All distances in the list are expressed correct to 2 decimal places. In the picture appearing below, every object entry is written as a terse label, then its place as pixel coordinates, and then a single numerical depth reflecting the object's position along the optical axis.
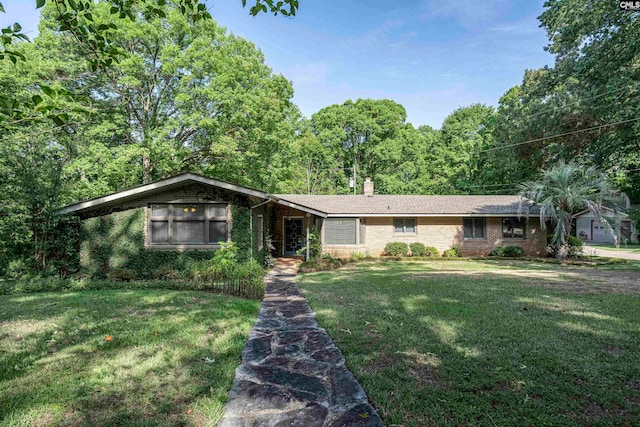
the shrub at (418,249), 17.97
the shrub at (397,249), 17.93
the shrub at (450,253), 18.02
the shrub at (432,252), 18.09
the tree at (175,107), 16.61
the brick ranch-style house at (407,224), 18.00
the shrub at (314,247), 15.57
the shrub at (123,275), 10.79
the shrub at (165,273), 10.58
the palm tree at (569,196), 14.70
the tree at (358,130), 34.06
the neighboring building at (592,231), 31.15
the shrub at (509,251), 17.75
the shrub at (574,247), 17.05
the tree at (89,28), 2.46
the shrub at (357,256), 17.16
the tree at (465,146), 32.50
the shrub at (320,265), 13.51
